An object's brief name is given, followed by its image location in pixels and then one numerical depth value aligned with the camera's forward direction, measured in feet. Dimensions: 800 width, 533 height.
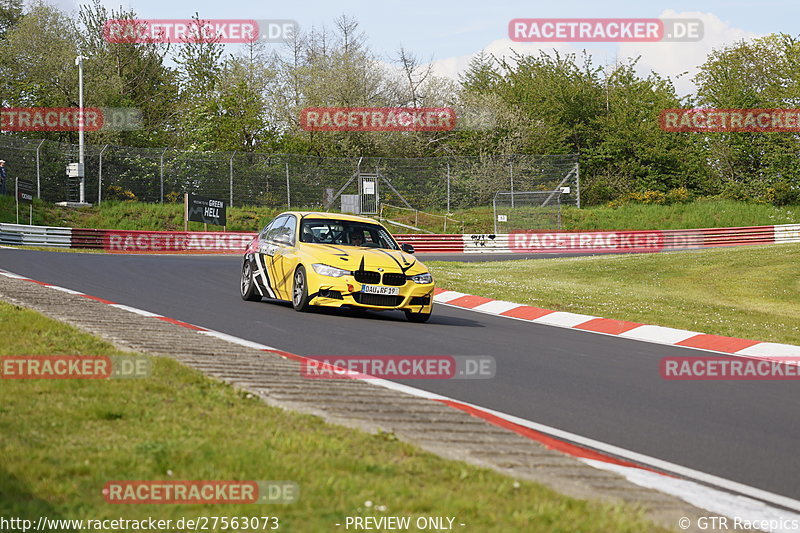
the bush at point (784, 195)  183.32
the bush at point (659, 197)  187.32
